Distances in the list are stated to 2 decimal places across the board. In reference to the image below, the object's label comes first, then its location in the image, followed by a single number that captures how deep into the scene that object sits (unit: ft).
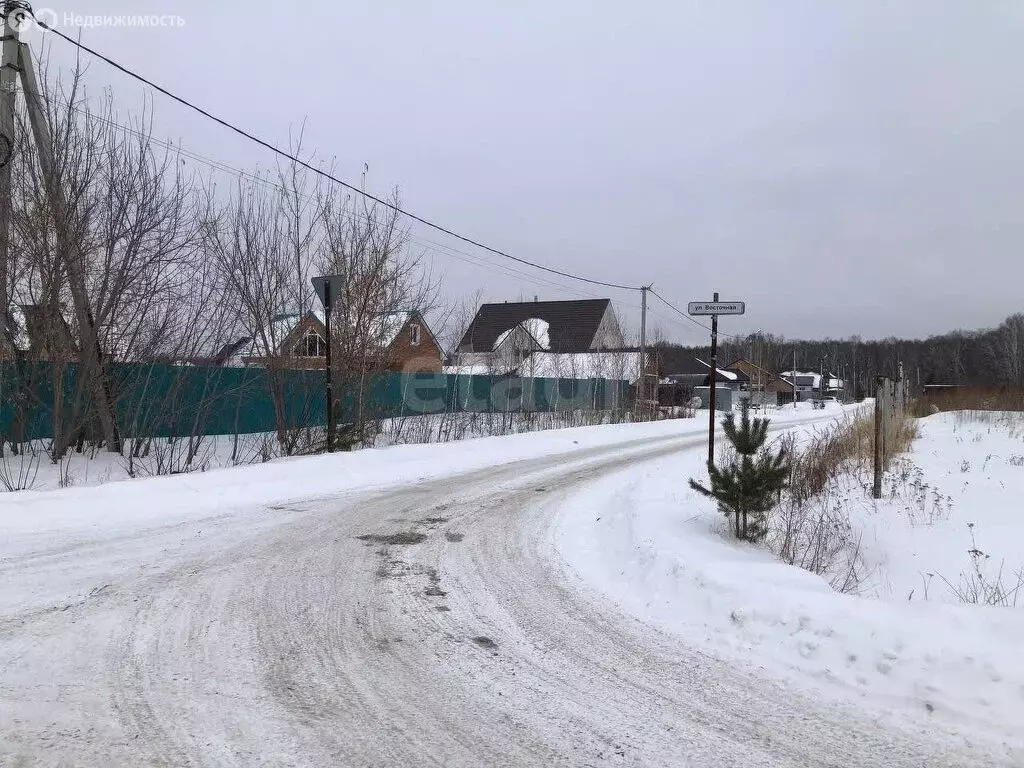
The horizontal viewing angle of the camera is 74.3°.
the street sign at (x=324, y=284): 40.45
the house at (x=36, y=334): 35.27
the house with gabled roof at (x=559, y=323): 140.77
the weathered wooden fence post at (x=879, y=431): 32.63
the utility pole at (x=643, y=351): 99.09
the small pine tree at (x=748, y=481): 20.45
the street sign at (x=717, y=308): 32.09
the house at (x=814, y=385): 280.92
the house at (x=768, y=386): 202.58
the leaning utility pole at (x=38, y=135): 34.76
